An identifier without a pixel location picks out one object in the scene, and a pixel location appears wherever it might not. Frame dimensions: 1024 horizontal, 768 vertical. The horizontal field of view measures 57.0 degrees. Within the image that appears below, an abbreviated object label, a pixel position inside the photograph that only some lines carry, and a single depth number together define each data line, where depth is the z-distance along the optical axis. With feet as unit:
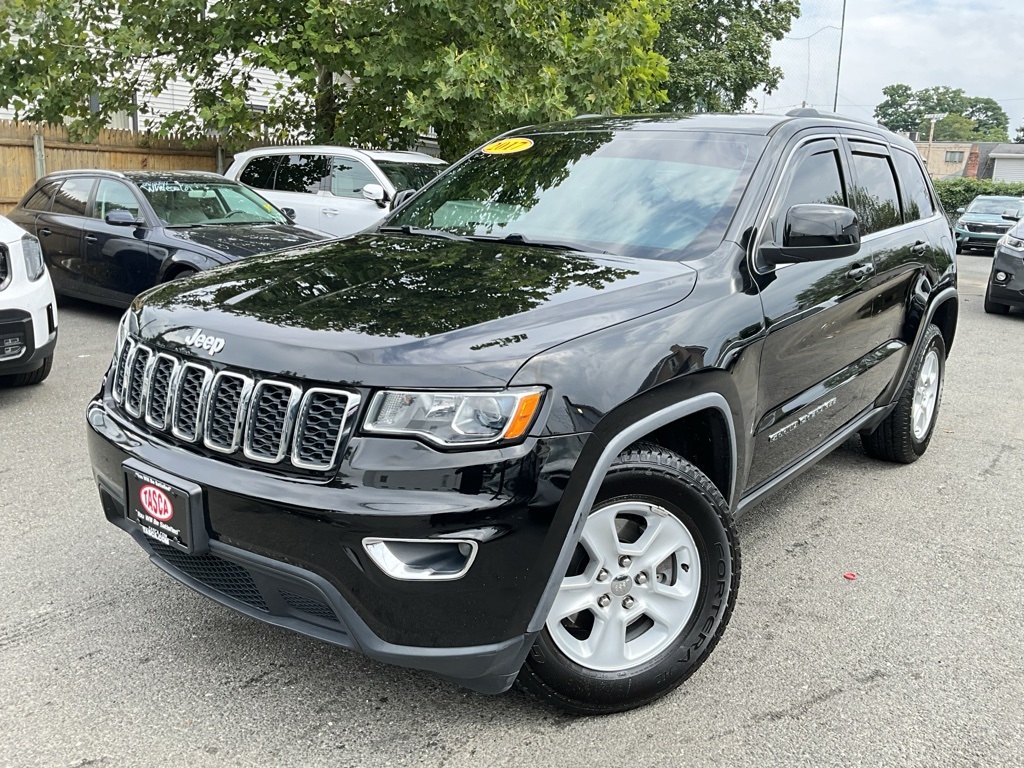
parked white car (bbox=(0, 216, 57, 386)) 18.44
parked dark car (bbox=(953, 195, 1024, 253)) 76.74
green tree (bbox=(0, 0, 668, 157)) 39.60
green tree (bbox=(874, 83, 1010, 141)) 412.32
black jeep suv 7.79
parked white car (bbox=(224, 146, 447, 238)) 36.83
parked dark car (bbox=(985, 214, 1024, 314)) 38.42
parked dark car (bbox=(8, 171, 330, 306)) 27.43
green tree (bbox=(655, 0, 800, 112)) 105.09
